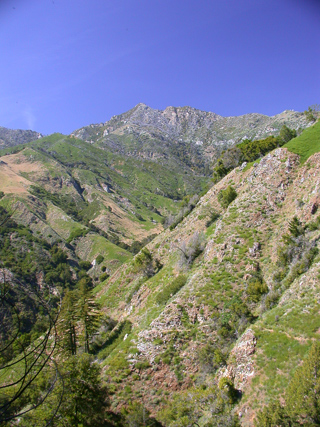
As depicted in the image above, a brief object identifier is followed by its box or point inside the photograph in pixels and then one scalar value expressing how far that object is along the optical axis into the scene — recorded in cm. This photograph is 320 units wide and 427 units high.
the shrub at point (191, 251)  3480
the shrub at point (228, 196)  4069
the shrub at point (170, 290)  3045
